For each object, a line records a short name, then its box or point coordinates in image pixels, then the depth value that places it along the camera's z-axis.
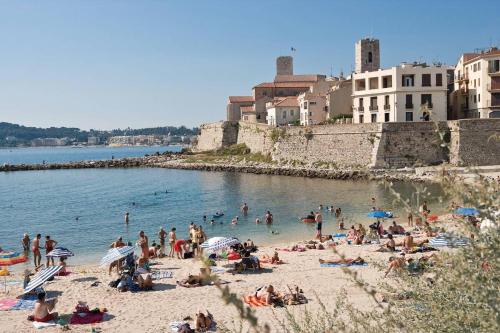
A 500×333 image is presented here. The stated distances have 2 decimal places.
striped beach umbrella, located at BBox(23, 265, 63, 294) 15.39
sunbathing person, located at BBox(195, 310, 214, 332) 12.41
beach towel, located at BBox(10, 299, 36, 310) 14.79
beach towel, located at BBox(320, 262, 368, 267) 18.41
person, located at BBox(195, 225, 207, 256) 22.41
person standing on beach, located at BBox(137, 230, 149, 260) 19.66
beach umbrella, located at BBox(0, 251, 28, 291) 19.15
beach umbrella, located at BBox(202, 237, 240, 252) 18.94
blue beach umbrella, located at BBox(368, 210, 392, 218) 25.72
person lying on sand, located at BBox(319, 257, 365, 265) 18.14
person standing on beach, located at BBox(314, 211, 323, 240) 24.92
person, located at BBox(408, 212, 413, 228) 26.93
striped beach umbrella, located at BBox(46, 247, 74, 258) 19.05
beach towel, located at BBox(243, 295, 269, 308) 13.98
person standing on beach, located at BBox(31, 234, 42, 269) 21.23
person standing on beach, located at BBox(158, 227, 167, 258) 24.99
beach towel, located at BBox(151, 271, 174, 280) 17.78
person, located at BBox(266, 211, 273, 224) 30.19
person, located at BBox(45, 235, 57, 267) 21.42
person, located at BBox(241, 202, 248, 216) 34.25
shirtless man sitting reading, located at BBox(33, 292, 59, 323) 13.51
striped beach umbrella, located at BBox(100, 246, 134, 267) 17.34
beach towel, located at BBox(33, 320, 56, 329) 13.18
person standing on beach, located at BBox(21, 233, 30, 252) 24.08
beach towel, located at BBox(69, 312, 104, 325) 13.58
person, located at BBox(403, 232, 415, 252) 19.34
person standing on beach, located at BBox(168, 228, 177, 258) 22.64
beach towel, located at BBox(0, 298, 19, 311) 14.77
